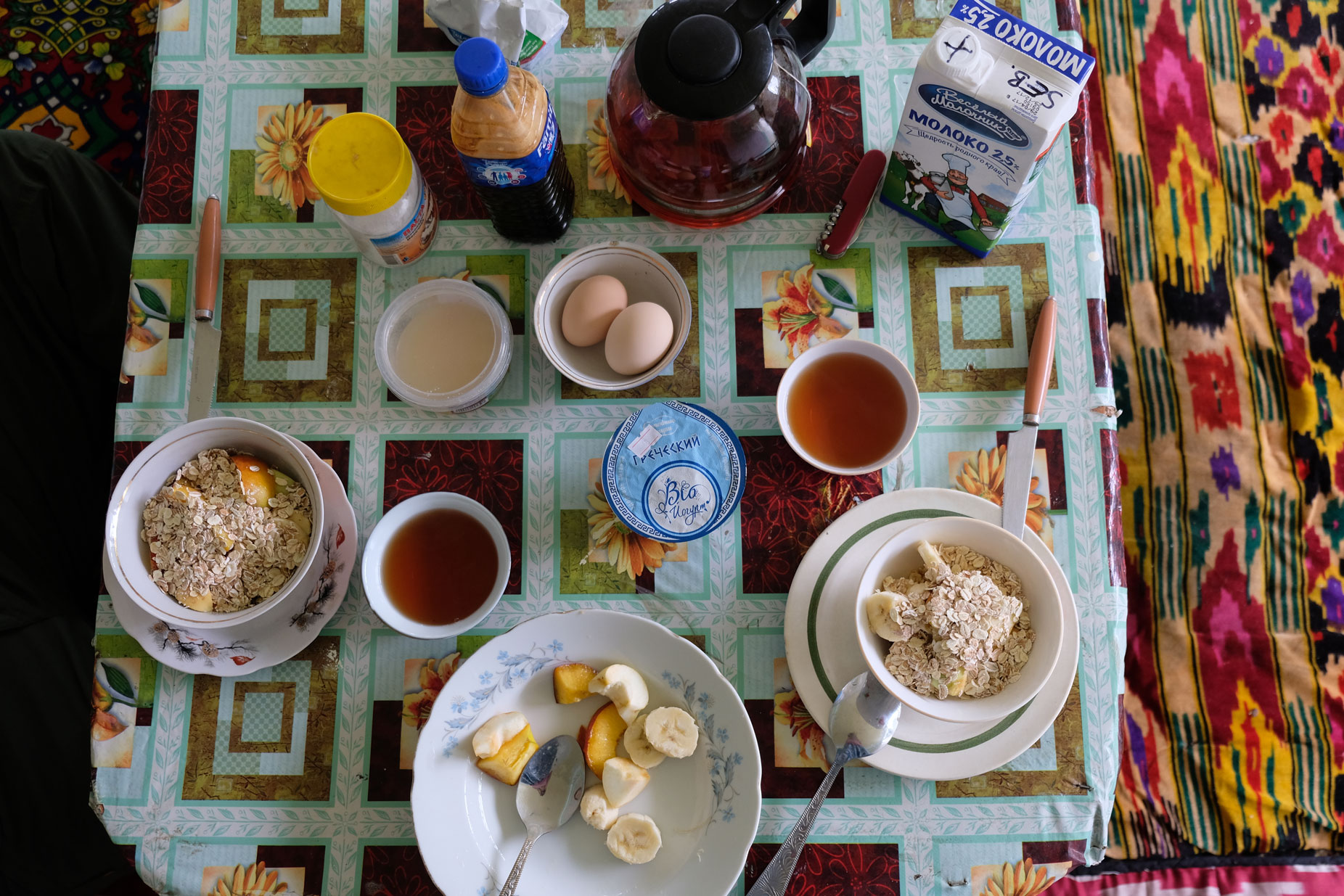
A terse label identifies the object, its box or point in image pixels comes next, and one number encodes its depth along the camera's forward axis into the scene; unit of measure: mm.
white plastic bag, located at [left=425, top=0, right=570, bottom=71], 1051
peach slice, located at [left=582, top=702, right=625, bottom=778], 942
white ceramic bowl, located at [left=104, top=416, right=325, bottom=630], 871
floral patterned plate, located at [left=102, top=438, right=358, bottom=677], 983
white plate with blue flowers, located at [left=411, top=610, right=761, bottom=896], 906
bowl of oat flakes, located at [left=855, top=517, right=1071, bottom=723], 845
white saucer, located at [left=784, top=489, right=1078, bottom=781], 941
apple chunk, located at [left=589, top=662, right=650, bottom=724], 929
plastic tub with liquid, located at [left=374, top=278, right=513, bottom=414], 994
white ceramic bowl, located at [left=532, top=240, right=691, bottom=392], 978
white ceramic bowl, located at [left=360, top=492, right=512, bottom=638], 944
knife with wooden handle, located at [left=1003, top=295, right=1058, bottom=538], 988
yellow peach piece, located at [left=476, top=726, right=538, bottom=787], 928
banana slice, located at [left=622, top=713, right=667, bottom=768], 942
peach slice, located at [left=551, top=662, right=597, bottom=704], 943
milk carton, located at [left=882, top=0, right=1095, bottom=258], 803
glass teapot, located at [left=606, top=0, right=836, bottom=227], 838
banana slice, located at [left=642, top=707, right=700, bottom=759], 925
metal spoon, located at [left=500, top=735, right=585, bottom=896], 935
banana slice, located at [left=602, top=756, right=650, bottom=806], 921
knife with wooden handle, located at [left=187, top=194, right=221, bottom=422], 1041
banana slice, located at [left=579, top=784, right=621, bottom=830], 919
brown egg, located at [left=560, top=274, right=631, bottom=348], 982
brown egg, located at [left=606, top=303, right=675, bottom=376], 954
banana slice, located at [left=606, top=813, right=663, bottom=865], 916
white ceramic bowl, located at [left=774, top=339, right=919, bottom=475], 959
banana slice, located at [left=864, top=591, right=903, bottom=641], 864
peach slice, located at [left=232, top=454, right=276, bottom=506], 911
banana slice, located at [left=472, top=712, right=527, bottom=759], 921
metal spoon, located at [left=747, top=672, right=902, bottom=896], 914
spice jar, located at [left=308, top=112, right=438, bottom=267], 921
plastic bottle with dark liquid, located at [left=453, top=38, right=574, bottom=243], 788
